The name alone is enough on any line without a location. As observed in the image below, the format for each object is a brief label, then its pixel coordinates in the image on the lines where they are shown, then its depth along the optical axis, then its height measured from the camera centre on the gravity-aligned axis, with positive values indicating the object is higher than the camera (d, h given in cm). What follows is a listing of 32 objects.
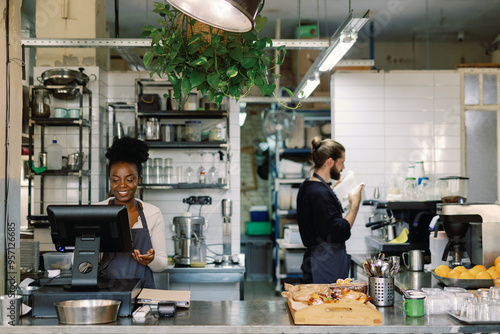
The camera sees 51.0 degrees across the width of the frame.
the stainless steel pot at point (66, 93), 528 +86
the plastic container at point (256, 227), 888 -88
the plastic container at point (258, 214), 899 -65
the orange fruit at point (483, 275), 294 -56
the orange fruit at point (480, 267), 303 -53
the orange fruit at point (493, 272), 298 -55
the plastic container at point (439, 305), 248 -61
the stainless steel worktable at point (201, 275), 500 -95
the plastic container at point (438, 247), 384 -52
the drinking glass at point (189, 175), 573 +1
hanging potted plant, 237 +56
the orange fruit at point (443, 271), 309 -57
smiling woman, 300 -25
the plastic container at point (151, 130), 559 +49
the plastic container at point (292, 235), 689 -78
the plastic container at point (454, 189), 466 -12
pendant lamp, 220 +69
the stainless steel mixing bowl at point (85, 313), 230 -61
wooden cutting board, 229 -61
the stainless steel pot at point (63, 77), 518 +99
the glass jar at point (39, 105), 532 +73
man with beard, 384 -33
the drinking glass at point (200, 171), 569 +6
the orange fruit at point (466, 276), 295 -56
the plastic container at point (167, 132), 562 +47
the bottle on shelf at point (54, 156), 542 +21
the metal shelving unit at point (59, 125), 529 +45
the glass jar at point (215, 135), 566 +45
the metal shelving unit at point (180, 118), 557 +55
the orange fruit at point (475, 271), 298 -54
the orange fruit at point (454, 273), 300 -56
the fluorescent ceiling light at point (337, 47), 322 +91
